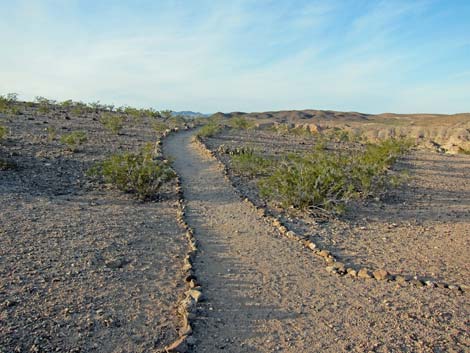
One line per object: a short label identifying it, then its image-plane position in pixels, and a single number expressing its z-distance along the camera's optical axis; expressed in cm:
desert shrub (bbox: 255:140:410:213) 868
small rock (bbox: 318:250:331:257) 627
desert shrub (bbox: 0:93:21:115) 2358
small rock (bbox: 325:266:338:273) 569
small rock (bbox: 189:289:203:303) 462
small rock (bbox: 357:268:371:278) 551
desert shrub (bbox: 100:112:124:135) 2005
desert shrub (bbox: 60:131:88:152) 1433
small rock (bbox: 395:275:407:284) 533
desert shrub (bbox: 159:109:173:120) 4094
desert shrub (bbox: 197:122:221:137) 2333
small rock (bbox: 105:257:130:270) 541
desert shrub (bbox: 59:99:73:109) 3559
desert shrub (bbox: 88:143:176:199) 923
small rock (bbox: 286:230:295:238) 712
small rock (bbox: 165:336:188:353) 367
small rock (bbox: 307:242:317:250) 658
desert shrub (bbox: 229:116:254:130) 3234
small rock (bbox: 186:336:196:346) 384
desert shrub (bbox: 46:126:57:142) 1561
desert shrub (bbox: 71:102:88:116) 3008
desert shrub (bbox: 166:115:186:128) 3178
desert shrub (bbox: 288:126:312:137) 3100
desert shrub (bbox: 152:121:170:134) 2450
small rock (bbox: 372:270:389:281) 545
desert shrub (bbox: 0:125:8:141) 1295
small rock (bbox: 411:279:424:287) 527
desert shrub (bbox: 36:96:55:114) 3358
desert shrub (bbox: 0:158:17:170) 1026
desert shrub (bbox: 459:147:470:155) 2541
